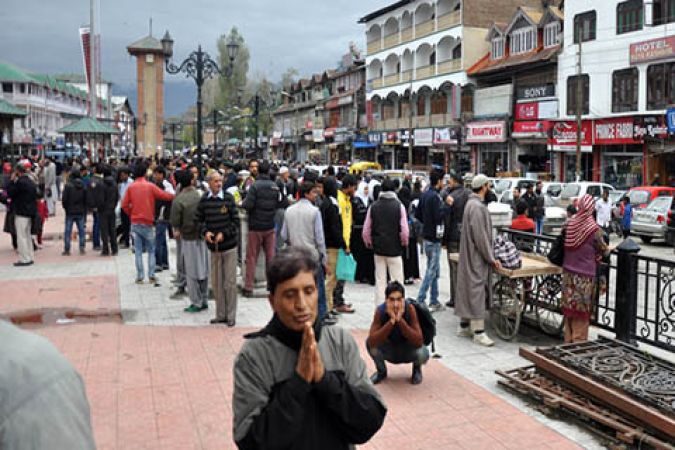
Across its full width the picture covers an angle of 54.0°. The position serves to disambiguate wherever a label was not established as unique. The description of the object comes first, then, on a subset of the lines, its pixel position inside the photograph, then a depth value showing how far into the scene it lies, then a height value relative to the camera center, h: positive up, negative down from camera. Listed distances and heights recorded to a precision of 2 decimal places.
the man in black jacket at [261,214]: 9.34 -0.51
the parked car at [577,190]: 22.62 -0.44
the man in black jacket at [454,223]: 9.52 -0.66
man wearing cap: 7.41 -0.96
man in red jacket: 10.70 -0.58
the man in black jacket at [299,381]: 2.25 -0.72
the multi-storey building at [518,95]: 35.03 +4.62
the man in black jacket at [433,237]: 9.14 -0.84
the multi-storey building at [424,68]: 43.16 +7.87
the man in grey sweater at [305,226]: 8.11 -0.59
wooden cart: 7.46 -1.37
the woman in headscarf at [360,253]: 11.44 -1.31
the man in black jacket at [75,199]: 13.55 -0.44
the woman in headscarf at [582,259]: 6.87 -0.86
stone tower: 75.38 +10.10
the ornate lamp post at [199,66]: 17.53 +3.06
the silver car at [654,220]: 18.44 -1.19
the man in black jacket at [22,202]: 12.47 -0.46
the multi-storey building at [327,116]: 60.56 +6.53
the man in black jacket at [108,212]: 13.57 -0.71
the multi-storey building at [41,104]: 69.50 +8.89
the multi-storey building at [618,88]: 28.02 +4.07
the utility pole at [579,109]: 29.14 +3.11
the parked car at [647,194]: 20.28 -0.52
